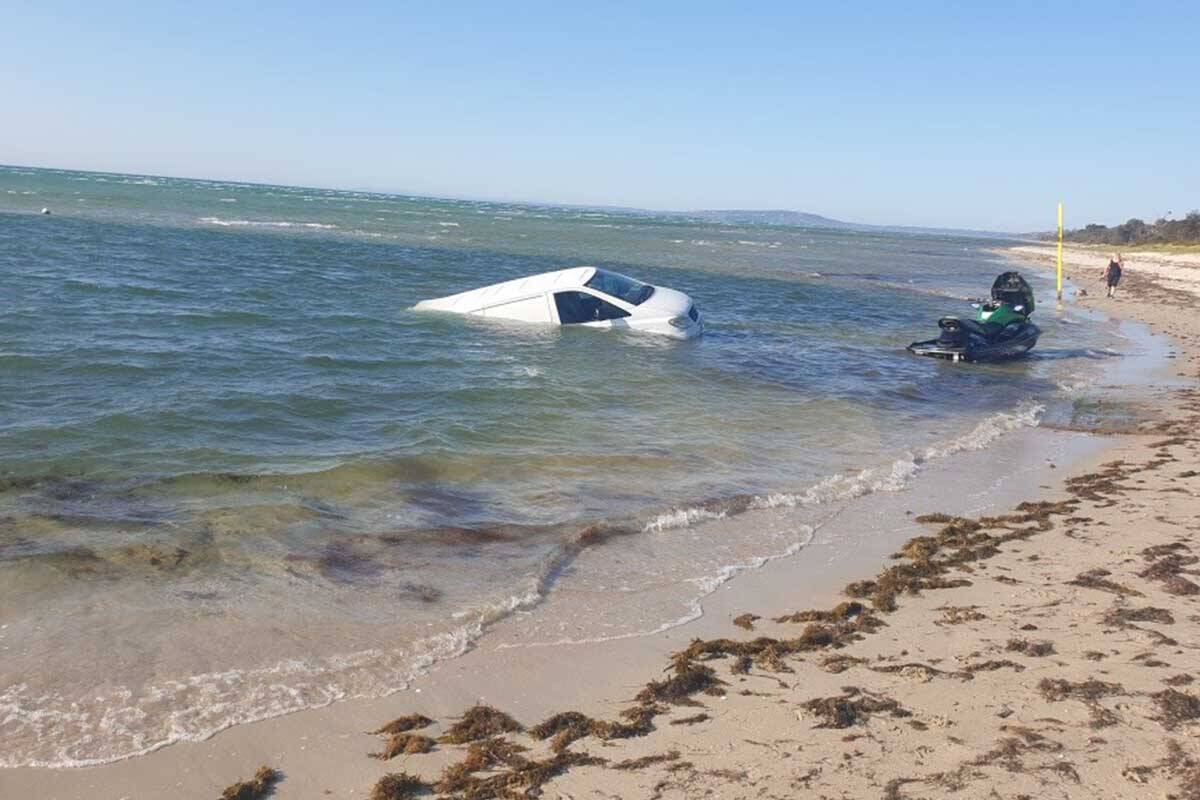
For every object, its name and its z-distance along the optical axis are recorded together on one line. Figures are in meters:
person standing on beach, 34.56
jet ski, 19.86
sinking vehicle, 20.02
